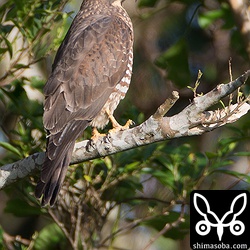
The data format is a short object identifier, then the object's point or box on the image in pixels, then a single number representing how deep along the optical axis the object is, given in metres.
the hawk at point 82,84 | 11.31
